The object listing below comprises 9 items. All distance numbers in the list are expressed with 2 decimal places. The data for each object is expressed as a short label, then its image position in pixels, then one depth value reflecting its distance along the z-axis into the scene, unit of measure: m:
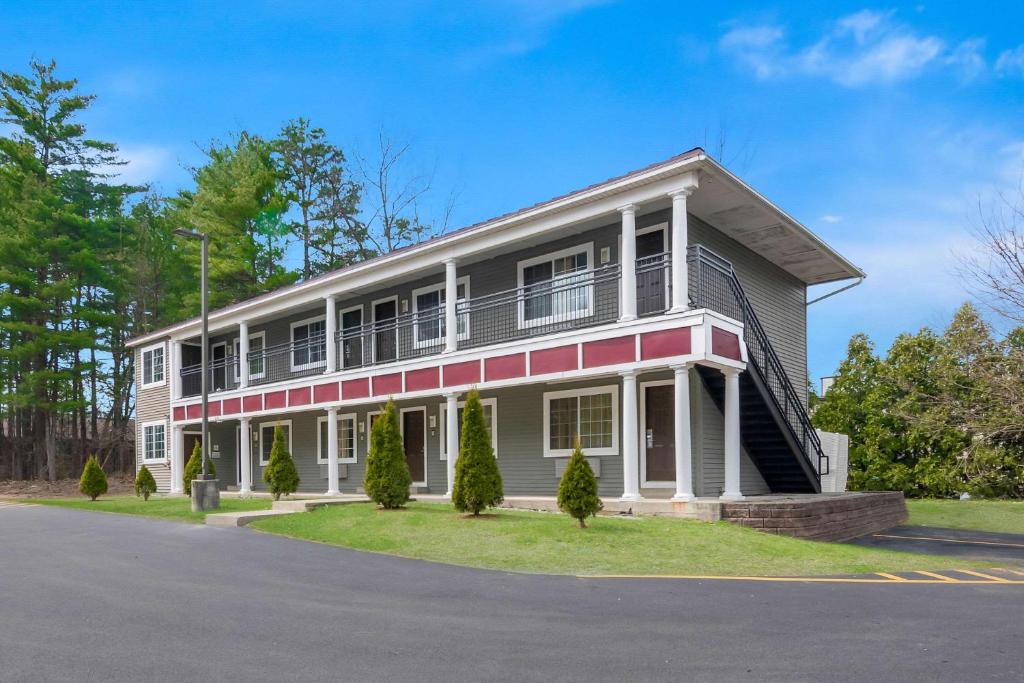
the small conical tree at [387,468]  15.71
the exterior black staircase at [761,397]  16.02
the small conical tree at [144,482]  24.88
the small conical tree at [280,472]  19.09
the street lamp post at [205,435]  18.64
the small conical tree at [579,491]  12.51
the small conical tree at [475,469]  13.97
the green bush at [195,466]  22.17
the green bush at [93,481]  24.31
